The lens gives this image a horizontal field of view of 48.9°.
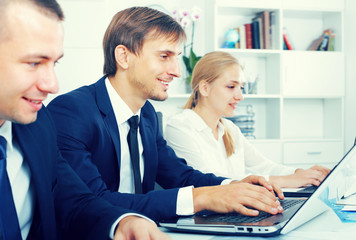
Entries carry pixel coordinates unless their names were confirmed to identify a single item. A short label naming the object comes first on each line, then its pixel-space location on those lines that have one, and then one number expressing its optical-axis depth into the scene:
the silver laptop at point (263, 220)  0.84
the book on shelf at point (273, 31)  3.80
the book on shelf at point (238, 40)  3.78
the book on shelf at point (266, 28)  3.78
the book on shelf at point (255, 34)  3.78
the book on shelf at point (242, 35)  3.77
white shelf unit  3.76
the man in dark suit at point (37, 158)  0.73
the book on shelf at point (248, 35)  3.78
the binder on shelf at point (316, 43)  4.04
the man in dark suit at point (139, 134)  1.05
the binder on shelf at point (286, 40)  3.93
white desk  0.84
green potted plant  3.63
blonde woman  2.04
